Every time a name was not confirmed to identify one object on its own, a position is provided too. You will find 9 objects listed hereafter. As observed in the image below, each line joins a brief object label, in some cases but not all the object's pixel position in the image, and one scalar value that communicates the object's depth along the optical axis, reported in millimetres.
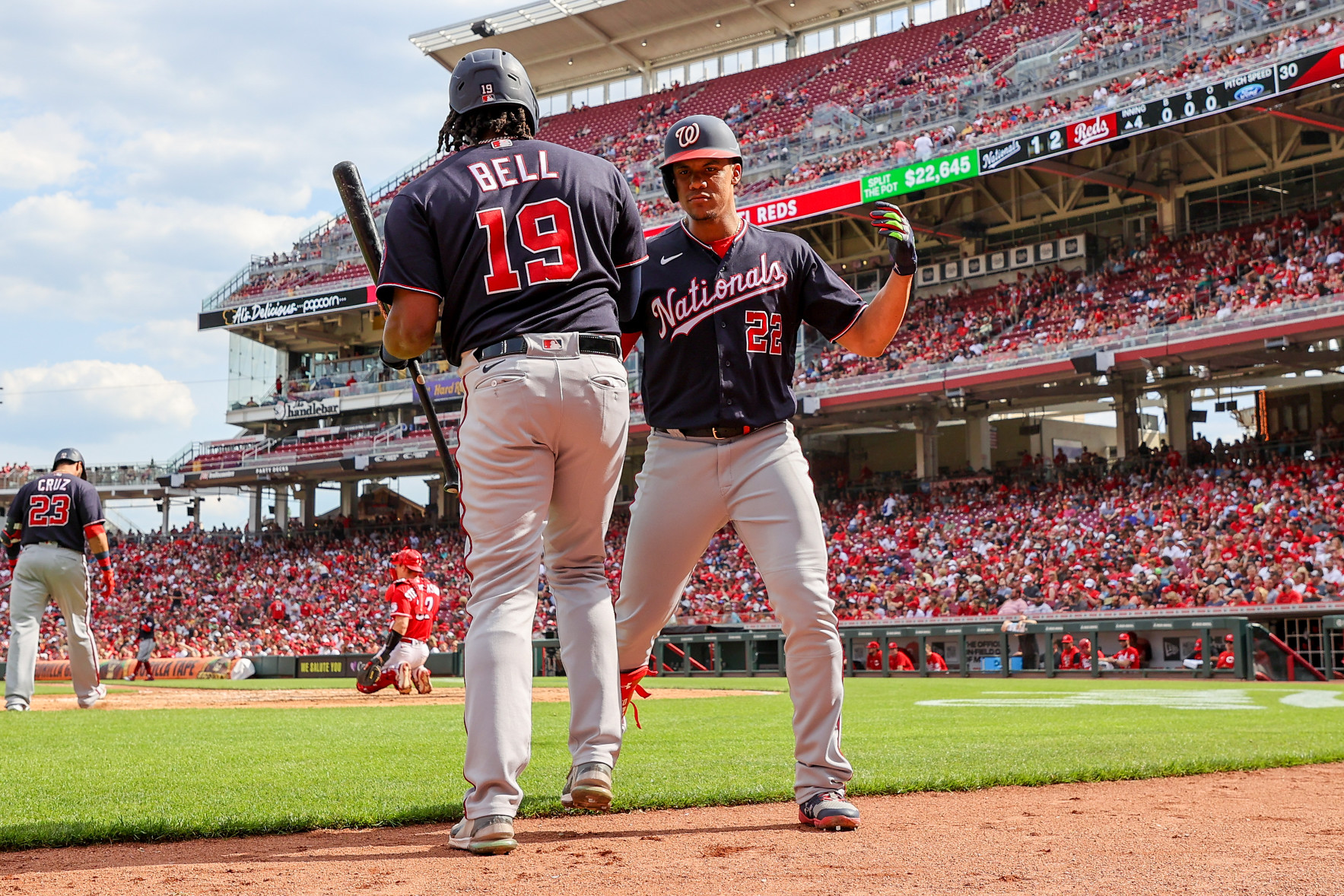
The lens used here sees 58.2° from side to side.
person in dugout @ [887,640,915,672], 20672
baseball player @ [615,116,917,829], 3857
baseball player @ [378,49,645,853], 3363
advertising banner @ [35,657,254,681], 24281
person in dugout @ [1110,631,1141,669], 17984
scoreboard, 23438
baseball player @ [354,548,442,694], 12211
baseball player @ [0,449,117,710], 9500
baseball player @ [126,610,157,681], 25453
